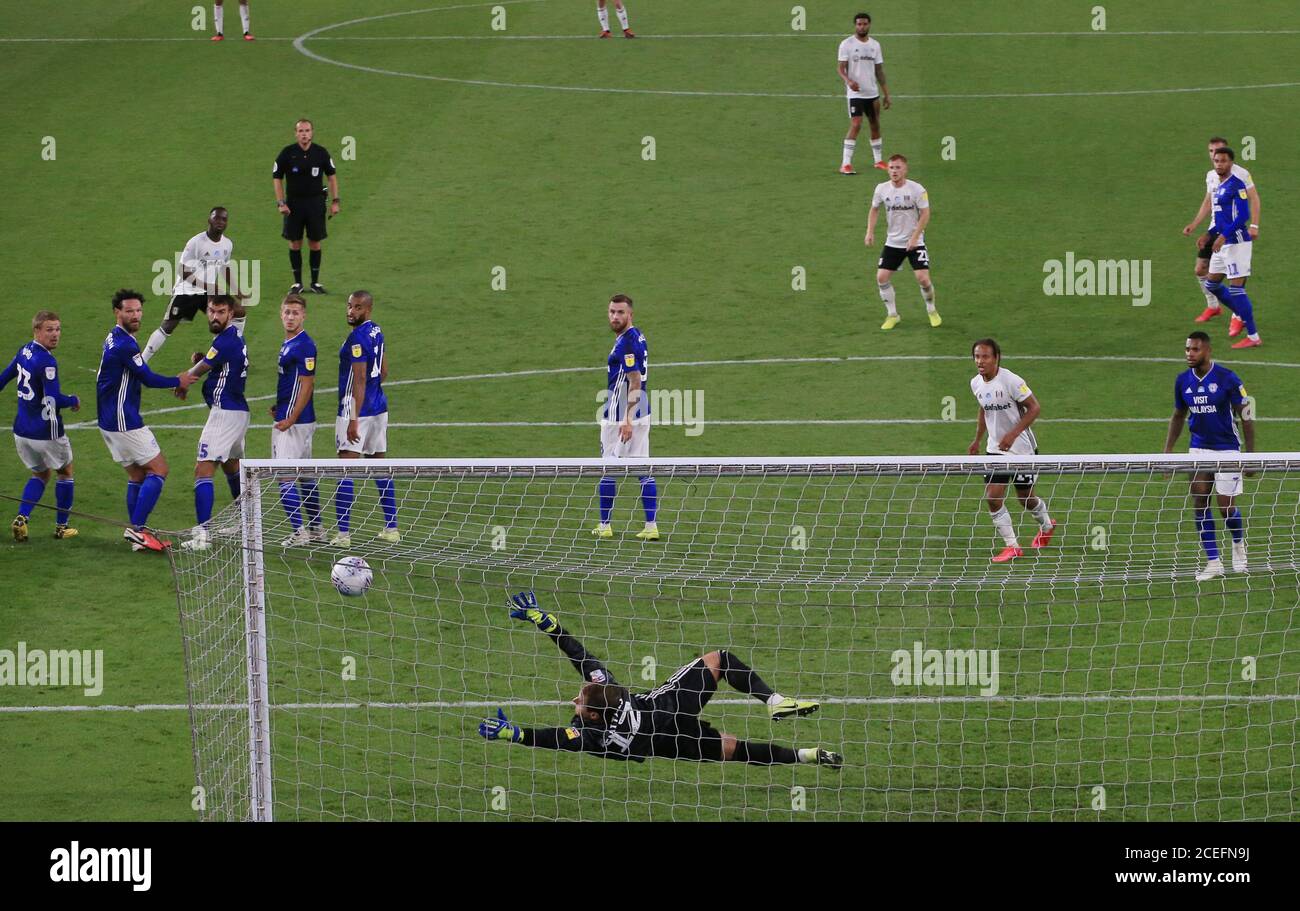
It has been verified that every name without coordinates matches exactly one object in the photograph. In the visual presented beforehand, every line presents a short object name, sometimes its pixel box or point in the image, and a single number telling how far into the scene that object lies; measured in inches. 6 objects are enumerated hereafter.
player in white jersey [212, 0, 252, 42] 1428.4
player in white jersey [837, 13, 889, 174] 1119.6
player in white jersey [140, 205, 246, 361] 859.4
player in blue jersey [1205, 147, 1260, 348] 863.1
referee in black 948.6
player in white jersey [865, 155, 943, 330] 873.5
